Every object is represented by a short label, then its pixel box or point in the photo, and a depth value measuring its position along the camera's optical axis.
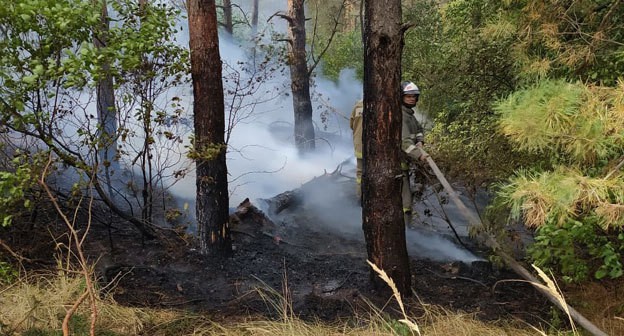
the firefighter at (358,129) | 6.91
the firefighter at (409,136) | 5.51
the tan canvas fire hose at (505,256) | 3.27
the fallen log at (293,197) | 8.38
